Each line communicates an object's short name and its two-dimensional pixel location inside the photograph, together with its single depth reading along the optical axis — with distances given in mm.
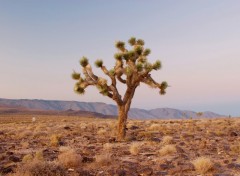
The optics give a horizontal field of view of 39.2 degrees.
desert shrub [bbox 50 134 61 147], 17953
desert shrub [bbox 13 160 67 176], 9020
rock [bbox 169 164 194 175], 10484
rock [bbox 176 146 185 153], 14709
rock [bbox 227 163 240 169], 11042
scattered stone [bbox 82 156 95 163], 12281
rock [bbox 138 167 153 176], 10277
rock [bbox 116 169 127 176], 10034
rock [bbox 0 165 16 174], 10172
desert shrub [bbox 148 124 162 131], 28625
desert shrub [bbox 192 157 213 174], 10477
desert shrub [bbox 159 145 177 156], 13934
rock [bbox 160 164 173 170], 11174
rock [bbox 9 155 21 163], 12430
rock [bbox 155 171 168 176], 10377
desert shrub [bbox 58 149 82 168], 11367
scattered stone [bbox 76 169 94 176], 10030
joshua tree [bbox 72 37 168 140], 19281
